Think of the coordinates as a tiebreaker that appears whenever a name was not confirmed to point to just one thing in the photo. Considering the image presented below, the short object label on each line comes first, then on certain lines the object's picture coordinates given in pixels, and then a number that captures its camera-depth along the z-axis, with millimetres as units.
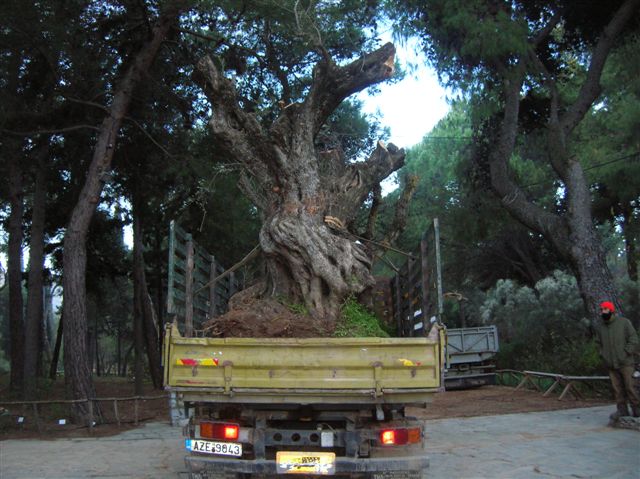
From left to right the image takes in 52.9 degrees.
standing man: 8844
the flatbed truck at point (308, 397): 5305
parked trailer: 19672
